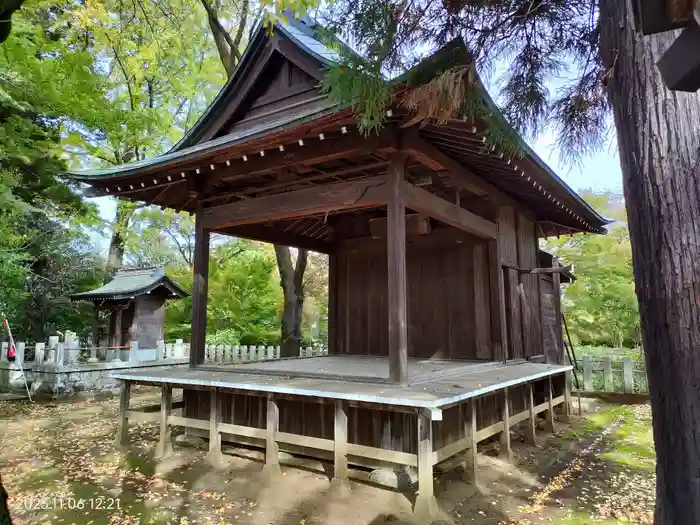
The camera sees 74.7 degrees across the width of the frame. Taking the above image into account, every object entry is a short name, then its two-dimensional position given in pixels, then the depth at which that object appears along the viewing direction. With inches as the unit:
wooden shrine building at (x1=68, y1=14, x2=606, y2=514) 192.2
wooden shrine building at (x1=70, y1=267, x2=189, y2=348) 513.7
